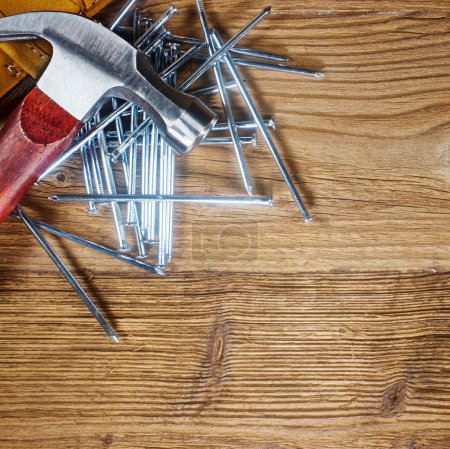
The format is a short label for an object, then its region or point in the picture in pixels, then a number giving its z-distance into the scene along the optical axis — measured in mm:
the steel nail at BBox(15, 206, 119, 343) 1113
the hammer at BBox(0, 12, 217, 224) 998
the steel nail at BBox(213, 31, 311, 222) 1099
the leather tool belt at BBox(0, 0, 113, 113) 1064
